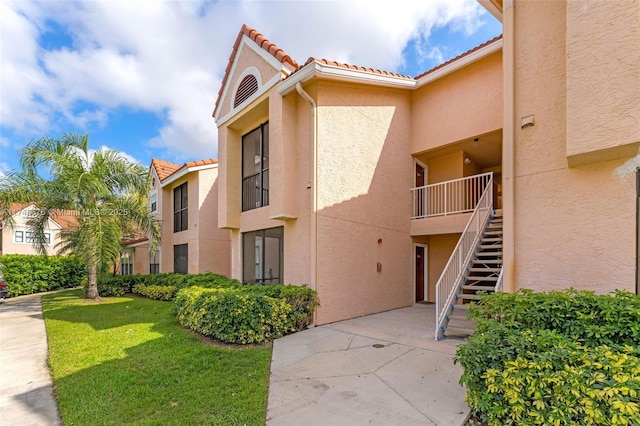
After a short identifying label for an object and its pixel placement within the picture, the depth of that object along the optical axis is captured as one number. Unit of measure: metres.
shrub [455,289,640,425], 3.02
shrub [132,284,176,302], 14.41
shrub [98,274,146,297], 17.84
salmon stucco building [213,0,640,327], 4.80
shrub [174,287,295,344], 7.27
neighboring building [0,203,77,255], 29.23
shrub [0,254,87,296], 20.61
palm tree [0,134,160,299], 13.71
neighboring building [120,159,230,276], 16.81
